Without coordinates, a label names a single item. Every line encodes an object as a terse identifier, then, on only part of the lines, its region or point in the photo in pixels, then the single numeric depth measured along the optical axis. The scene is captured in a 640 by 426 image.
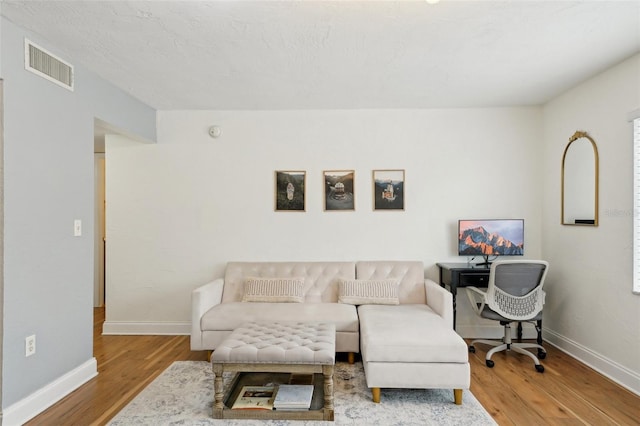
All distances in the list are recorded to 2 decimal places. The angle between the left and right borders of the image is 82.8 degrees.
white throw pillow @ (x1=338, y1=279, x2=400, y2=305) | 3.58
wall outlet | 2.34
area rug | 2.28
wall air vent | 2.41
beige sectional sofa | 2.46
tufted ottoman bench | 2.27
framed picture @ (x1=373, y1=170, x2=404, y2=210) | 4.04
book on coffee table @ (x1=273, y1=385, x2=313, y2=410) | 2.30
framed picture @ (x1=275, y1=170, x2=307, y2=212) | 4.08
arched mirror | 3.17
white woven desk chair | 3.13
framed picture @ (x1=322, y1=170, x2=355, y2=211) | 4.07
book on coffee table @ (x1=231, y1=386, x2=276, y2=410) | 2.34
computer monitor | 3.79
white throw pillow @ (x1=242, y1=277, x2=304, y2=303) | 3.62
